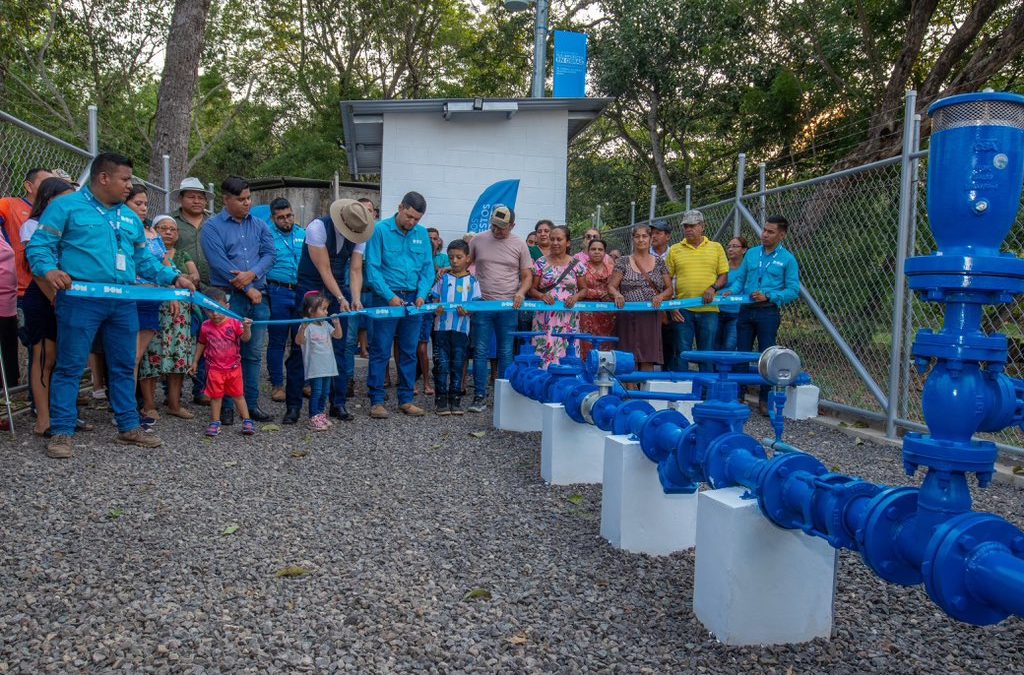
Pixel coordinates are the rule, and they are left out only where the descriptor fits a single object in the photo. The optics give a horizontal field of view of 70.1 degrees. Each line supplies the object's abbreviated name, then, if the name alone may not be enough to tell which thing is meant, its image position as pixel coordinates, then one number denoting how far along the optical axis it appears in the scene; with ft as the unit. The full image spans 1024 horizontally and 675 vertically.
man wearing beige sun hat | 20.81
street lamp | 46.62
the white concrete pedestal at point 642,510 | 11.75
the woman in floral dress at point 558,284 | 24.11
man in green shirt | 22.53
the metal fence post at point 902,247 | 19.16
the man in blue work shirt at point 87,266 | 15.46
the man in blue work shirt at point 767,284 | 22.86
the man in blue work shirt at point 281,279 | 22.30
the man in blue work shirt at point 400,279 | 21.80
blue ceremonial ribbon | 15.83
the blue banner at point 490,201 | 34.88
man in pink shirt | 23.72
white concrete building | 34.73
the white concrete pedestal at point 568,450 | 15.55
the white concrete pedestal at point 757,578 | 8.75
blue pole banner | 43.57
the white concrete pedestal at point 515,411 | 20.89
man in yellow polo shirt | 24.48
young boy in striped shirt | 23.13
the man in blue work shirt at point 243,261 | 20.26
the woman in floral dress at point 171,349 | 19.85
